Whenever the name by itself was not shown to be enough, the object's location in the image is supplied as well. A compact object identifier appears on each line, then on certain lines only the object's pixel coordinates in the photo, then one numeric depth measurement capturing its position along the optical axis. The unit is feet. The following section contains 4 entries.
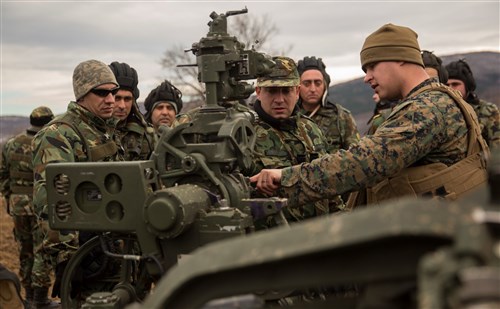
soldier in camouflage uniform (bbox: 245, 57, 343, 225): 18.44
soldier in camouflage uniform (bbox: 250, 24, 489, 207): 13.89
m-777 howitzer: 11.52
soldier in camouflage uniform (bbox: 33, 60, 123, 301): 15.54
